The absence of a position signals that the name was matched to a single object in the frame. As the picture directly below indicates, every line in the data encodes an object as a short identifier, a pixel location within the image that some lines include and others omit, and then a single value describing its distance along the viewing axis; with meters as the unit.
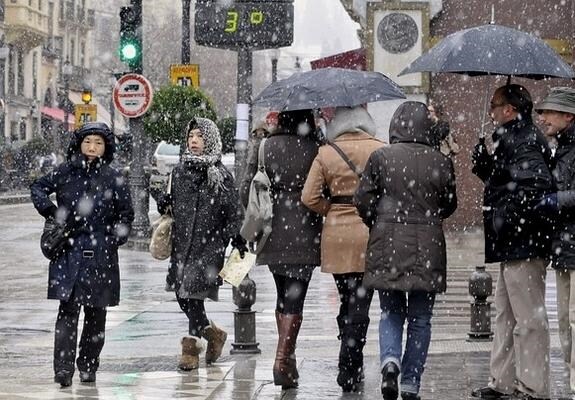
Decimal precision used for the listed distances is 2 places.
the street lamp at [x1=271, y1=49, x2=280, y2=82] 40.14
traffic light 25.86
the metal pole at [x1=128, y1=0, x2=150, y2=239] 26.50
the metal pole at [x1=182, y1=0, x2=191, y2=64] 30.11
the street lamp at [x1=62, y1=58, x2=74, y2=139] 61.13
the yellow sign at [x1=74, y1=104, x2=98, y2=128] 36.25
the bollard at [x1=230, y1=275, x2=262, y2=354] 11.50
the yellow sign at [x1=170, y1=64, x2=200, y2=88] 28.22
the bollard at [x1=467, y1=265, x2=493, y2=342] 11.91
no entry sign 24.91
